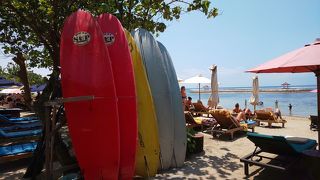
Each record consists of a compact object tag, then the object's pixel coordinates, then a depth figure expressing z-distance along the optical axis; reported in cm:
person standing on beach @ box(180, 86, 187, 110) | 1429
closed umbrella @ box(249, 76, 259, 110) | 1777
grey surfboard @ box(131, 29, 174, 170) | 666
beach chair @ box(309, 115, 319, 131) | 1194
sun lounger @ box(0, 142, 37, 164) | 661
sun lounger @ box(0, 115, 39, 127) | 1111
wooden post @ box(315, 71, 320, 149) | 596
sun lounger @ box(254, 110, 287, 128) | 1321
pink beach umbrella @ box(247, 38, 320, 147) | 477
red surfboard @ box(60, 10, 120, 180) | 490
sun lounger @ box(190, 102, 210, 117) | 1615
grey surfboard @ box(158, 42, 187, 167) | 689
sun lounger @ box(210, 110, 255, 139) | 1022
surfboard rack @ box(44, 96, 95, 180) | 496
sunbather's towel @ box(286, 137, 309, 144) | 627
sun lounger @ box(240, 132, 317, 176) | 572
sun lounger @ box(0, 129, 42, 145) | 792
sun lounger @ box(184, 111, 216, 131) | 1141
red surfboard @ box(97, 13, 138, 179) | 537
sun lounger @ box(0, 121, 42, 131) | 983
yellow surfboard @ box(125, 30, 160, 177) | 616
